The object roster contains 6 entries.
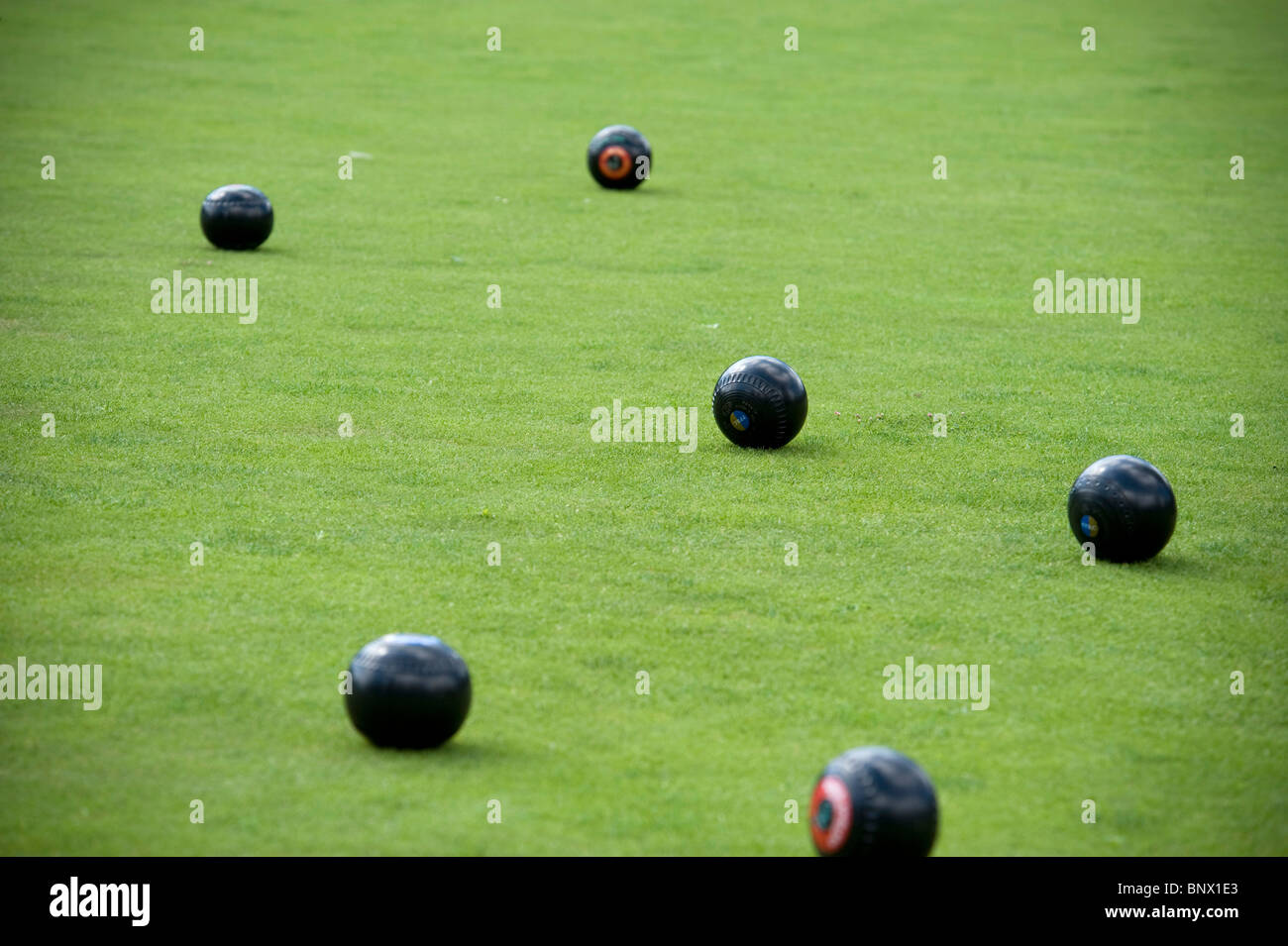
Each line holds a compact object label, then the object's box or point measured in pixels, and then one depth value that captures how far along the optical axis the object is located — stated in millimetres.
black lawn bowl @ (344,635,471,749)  7562
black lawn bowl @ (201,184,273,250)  19297
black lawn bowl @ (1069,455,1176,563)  10344
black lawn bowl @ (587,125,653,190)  24312
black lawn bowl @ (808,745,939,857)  6449
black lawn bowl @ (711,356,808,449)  12500
